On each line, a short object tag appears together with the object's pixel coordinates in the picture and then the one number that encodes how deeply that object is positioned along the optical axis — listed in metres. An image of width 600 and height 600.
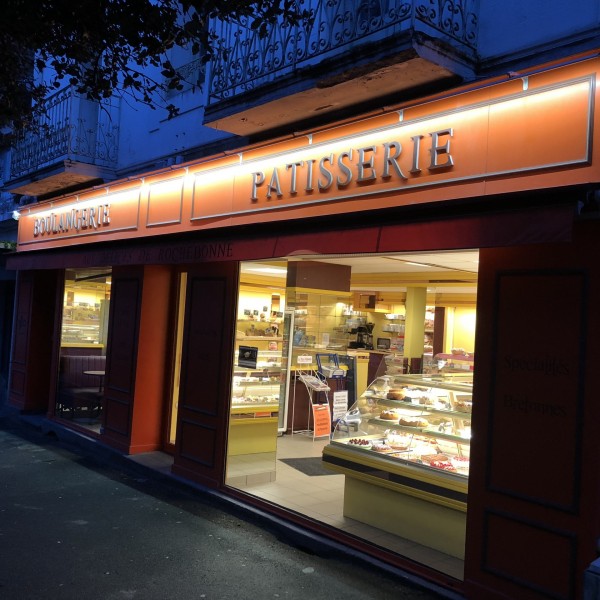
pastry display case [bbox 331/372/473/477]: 6.17
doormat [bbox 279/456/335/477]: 8.61
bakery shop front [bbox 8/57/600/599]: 4.47
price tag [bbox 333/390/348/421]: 10.52
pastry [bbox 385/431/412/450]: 6.61
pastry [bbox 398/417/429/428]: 6.55
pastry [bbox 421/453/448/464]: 6.10
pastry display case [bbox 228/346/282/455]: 8.00
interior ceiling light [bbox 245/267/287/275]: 8.53
